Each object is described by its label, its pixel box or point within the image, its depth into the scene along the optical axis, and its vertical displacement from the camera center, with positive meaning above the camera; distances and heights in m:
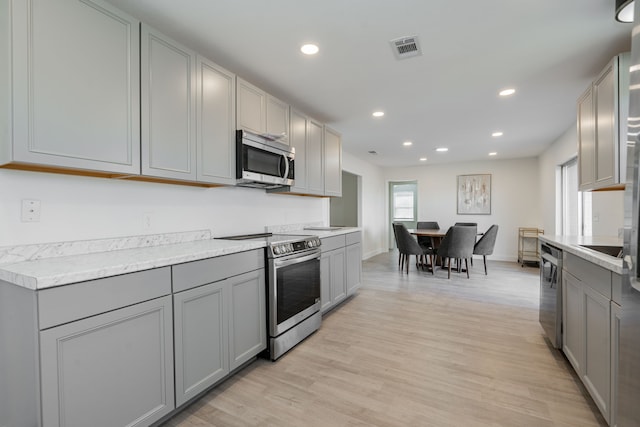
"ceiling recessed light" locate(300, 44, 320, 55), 2.23 +1.25
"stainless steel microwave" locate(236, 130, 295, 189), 2.50 +0.46
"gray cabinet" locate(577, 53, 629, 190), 1.96 +0.61
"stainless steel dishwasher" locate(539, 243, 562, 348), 2.31 -0.68
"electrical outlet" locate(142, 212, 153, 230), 2.12 -0.05
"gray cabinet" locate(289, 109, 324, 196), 3.28 +0.70
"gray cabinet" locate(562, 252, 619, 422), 1.49 -0.68
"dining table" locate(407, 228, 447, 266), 5.42 -0.43
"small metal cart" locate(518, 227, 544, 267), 6.14 -0.73
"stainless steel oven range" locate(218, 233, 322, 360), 2.34 -0.67
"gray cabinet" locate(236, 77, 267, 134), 2.53 +0.94
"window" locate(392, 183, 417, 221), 8.49 +0.28
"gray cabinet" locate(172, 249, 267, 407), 1.68 -0.68
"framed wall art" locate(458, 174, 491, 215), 7.10 +0.40
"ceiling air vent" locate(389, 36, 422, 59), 2.13 +1.23
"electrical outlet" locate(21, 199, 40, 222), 1.57 +0.02
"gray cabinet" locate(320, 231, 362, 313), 3.23 -0.68
